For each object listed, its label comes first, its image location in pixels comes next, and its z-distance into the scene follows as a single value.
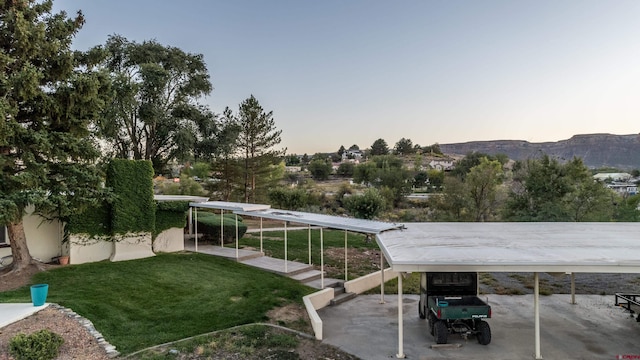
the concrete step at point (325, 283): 10.73
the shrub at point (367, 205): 19.77
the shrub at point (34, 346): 5.38
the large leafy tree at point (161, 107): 22.72
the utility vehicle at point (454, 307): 6.84
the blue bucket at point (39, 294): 7.15
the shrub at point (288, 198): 26.70
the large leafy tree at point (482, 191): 23.20
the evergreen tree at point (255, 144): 28.78
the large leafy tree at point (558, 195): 19.45
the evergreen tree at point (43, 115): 8.55
